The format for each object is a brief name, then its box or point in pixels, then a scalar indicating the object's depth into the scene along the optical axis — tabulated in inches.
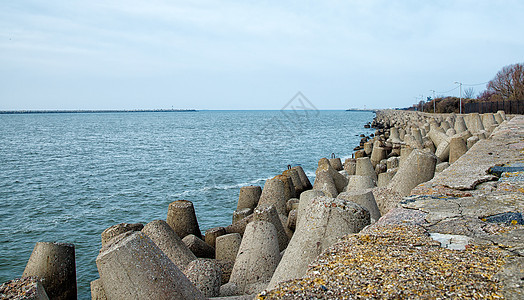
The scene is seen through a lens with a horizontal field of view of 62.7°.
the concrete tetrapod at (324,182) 317.5
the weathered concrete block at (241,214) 313.1
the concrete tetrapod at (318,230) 124.3
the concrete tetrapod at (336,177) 356.8
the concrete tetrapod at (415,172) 223.1
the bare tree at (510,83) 1696.6
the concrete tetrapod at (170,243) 189.5
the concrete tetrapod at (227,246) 215.3
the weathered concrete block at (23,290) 113.6
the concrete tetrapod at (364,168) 384.2
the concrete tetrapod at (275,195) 301.1
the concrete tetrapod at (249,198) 338.6
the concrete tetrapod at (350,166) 473.0
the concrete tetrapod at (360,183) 284.5
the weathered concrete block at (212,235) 257.4
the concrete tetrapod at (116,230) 228.2
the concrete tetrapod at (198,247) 230.4
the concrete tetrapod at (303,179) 408.7
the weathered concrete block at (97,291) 166.8
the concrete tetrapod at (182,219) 262.1
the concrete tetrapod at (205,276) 150.9
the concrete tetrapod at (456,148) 386.0
